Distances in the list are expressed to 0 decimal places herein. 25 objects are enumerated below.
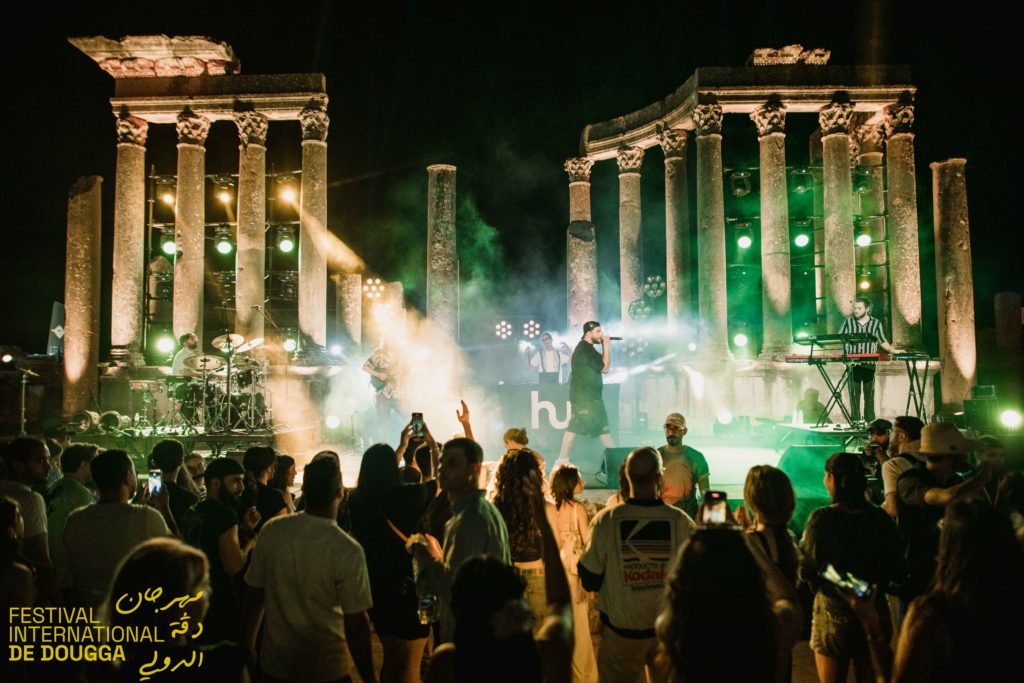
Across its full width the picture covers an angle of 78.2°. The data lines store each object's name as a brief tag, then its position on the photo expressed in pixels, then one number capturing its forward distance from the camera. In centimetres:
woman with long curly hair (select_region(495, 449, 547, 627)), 389
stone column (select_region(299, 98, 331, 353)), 1872
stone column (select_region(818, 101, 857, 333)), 1875
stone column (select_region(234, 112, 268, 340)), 1883
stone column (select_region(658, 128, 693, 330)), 2106
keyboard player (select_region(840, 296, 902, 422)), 1152
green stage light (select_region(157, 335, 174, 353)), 2006
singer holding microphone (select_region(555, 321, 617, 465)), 1021
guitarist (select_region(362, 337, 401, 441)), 1410
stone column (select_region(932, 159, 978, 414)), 2023
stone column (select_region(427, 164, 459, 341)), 1977
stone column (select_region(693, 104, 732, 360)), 1933
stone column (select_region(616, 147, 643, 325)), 2302
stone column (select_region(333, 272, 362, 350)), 2648
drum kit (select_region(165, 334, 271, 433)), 1331
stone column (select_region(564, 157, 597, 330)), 2258
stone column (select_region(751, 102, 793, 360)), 1884
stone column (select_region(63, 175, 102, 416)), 1822
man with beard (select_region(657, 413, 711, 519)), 586
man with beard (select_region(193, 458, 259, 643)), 388
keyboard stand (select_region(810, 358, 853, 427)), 1158
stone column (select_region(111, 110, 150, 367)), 1862
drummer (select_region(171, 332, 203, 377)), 1397
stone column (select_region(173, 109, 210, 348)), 1864
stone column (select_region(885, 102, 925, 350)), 1878
